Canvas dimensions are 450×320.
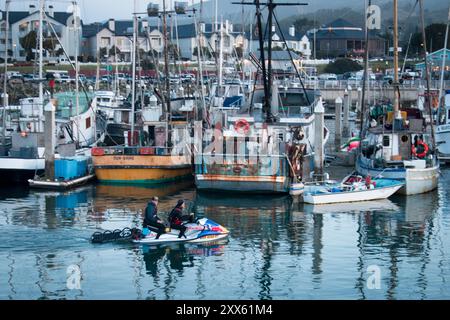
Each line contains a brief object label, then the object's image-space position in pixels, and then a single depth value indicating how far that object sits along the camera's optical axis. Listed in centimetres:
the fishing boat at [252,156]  4131
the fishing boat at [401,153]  4212
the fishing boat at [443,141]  5391
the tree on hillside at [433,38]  12750
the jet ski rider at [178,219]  3177
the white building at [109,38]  12081
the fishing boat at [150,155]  4428
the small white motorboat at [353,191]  3934
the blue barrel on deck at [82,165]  4538
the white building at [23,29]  11606
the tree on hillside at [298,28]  18910
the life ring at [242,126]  4184
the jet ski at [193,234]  3147
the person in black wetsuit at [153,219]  3145
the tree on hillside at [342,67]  12719
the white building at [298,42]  14725
